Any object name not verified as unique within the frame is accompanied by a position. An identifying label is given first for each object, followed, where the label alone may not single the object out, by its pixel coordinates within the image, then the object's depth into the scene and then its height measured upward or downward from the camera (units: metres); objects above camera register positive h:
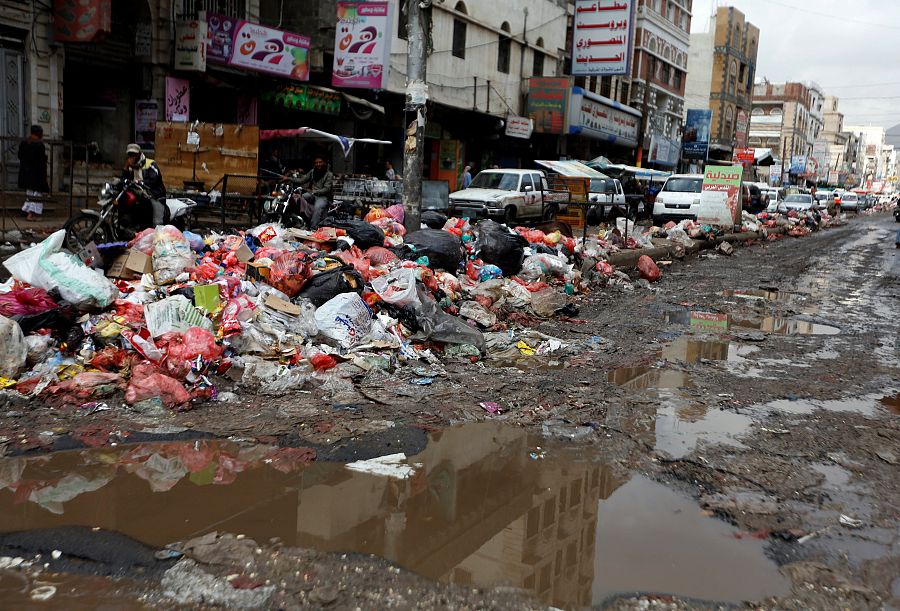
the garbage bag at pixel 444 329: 7.21 -1.26
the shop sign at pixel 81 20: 13.75 +2.83
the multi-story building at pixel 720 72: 55.84 +10.61
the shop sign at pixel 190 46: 15.89 +2.85
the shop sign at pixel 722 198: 20.91 +0.42
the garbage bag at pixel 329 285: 7.32 -0.93
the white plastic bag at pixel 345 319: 6.74 -1.17
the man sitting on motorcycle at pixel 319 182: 11.84 +0.10
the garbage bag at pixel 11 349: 5.39 -1.28
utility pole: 10.16 +1.21
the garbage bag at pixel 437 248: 9.45 -0.65
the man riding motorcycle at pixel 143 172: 9.81 +0.07
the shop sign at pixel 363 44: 17.44 +3.43
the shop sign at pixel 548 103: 29.98 +3.96
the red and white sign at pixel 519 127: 27.81 +2.72
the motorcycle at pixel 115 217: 8.80 -0.48
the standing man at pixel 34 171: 11.19 +0.00
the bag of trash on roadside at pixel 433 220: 12.31 -0.39
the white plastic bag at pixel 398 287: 7.45 -0.93
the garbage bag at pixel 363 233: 9.38 -0.51
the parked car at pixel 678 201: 21.48 +0.27
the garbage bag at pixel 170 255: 7.35 -0.74
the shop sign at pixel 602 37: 30.38 +6.91
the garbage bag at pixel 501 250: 10.34 -0.68
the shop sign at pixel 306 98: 18.66 +2.24
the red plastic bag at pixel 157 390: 5.29 -1.48
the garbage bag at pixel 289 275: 7.33 -0.85
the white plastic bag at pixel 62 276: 6.27 -0.86
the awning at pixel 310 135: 14.48 +1.05
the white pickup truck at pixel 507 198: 17.36 +0.06
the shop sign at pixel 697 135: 48.16 +4.90
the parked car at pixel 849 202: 51.81 +1.28
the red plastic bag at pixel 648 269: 12.98 -1.04
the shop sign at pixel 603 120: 30.62 +3.80
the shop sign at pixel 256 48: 16.41 +3.08
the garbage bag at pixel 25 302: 6.06 -1.06
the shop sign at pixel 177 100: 16.47 +1.75
